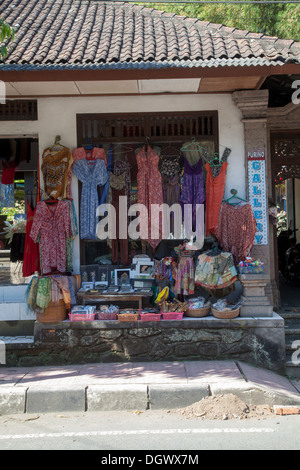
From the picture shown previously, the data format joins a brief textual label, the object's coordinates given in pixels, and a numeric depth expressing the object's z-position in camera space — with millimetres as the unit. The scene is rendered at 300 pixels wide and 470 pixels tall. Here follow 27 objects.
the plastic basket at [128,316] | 7219
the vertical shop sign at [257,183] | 7898
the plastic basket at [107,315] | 7336
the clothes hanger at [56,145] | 7968
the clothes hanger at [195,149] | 7996
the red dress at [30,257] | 8055
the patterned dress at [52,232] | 7773
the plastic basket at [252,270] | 7242
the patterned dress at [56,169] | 7914
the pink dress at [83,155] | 7934
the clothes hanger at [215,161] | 7922
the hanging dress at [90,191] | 7992
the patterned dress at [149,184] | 7980
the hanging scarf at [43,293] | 7230
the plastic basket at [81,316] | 7297
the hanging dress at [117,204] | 8125
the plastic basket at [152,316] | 7223
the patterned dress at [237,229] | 7637
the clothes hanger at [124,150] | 8164
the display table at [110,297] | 7710
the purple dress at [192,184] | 7906
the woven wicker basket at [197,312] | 7320
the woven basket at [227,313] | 7129
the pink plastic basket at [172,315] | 7254
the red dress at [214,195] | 7816
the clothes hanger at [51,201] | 7859
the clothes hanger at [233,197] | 7838
